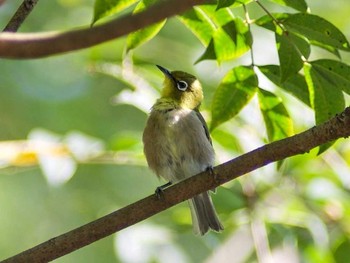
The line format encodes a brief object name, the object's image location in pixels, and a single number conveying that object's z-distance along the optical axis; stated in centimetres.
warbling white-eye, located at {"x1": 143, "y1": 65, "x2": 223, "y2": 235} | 917
